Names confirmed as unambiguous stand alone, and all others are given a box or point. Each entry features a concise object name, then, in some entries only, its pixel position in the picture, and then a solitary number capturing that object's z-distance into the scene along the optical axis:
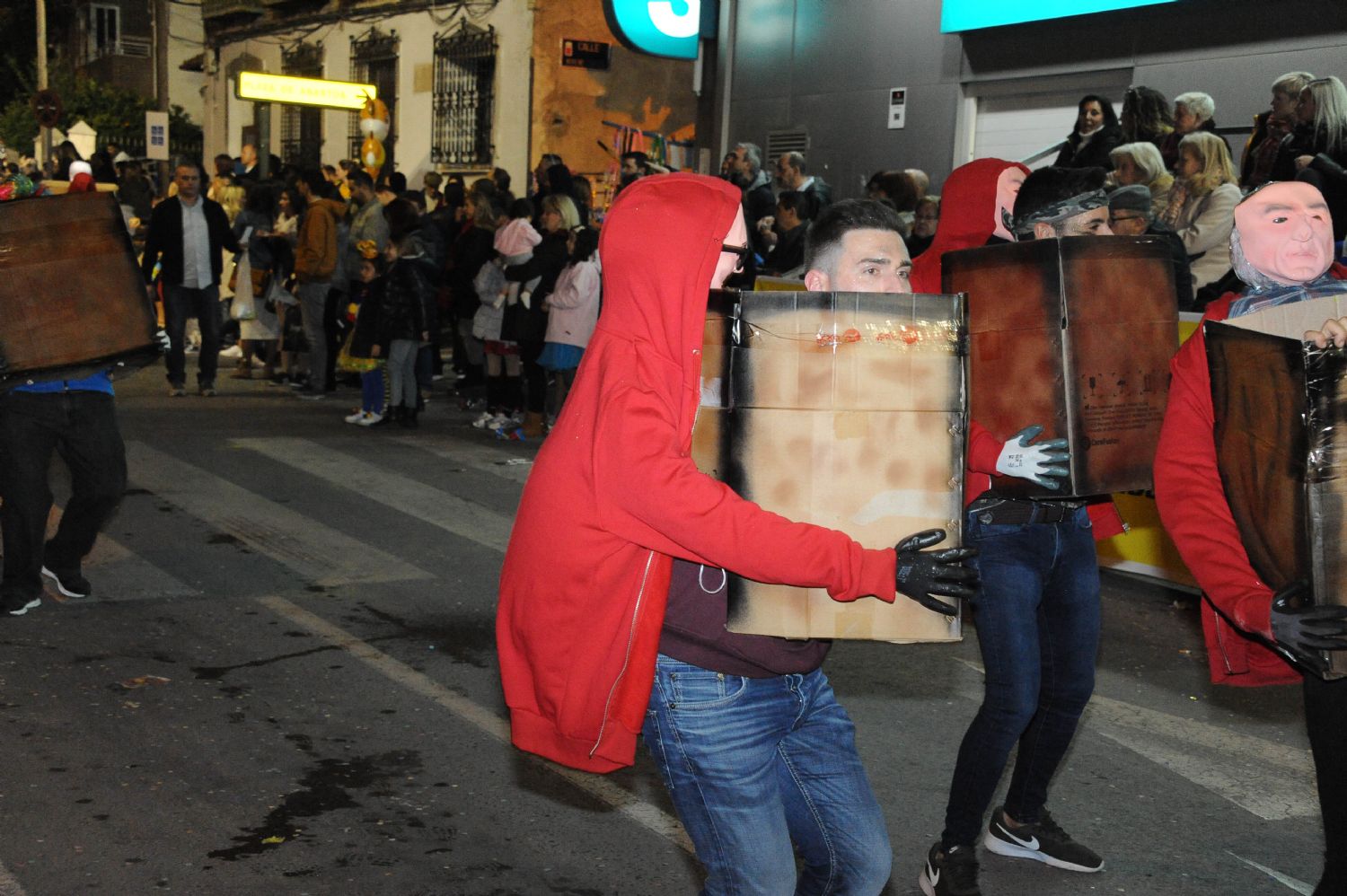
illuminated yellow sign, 27.95
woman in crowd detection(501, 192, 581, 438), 11.75
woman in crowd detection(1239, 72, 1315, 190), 8.70
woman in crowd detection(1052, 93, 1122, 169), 10.22
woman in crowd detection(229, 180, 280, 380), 15.11
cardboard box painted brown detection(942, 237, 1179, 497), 3.41
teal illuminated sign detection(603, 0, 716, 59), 14.70
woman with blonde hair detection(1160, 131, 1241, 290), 8.48
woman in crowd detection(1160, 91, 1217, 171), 9.43
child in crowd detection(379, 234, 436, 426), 12.04
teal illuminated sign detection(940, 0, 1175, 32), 12.23
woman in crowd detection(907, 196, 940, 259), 10.56
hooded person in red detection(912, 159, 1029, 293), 4.07
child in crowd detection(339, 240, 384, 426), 12.09
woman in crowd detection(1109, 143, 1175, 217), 8.91
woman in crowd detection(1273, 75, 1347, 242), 8.24
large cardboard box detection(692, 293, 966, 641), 2.57
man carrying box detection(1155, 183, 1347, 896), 2.88
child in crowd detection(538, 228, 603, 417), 11.32
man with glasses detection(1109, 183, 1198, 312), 6.91
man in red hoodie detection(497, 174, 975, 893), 2.42
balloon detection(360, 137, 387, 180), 25.28
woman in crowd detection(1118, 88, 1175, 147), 10.12
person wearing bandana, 3.71
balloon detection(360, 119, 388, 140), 26.50
